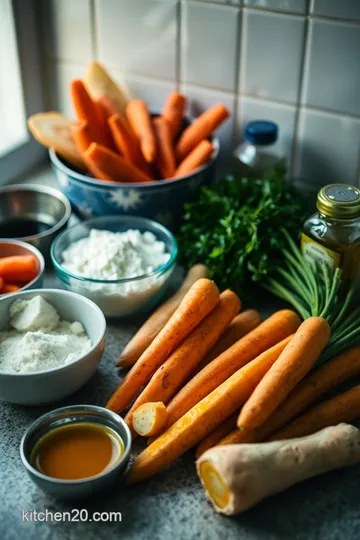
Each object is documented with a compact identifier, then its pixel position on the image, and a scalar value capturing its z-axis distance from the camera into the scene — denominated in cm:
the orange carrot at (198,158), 131
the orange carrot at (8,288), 116
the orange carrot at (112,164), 126
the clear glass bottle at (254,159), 135
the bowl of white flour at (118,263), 114
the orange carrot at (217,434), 93
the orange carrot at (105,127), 136
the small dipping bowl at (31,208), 133
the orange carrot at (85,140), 129
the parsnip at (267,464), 82
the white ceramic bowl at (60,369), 94
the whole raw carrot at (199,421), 90
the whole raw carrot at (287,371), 90
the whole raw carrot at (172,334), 102
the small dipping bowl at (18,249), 120
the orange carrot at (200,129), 133
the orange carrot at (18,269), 117
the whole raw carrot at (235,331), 108
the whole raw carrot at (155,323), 108
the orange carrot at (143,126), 131
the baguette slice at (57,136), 133
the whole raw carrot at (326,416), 94
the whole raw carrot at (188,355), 100
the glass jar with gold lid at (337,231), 105
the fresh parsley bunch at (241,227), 117
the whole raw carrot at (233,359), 98
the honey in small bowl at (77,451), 88
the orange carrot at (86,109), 132
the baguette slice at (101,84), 139
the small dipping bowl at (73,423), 83
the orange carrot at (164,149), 134
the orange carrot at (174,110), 137
